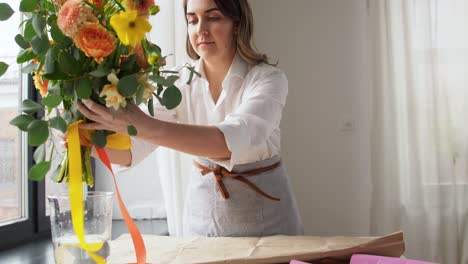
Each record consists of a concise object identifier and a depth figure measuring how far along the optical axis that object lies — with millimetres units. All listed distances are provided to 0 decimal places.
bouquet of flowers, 743
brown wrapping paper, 934
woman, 1480
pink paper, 876
